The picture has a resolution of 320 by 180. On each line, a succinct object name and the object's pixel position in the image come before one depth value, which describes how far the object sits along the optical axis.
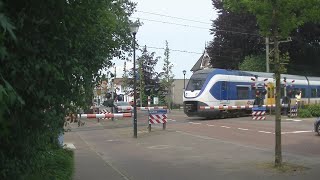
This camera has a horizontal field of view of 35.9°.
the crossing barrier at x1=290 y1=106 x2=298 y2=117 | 34.94
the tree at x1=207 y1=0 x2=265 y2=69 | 52.69
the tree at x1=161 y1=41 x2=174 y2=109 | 71.62
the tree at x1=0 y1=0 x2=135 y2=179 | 3.58
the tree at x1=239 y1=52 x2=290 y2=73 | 52.72
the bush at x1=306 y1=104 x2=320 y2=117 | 35.22
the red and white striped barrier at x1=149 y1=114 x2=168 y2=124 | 25.71
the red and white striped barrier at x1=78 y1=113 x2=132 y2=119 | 28.46
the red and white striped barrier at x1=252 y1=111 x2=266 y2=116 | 32.56
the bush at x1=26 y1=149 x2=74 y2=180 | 6.30
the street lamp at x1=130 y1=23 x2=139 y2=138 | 23.14
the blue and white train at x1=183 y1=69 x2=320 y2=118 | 35.06
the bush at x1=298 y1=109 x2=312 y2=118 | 34.53
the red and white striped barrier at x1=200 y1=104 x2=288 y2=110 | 34.74
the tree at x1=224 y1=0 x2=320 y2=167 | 12.02
